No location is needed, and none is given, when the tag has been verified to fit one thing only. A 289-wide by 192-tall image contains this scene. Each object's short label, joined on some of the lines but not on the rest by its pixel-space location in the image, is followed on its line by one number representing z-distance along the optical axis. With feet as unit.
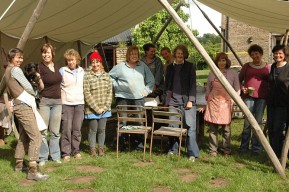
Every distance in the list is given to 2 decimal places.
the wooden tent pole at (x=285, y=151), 15.34
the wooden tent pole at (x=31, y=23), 14.49
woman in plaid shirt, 17.52
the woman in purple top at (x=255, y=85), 18.11
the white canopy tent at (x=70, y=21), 18.95
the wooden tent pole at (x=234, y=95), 14.88
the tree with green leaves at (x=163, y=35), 80.38
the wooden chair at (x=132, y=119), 17.61
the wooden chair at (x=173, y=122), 16.96
